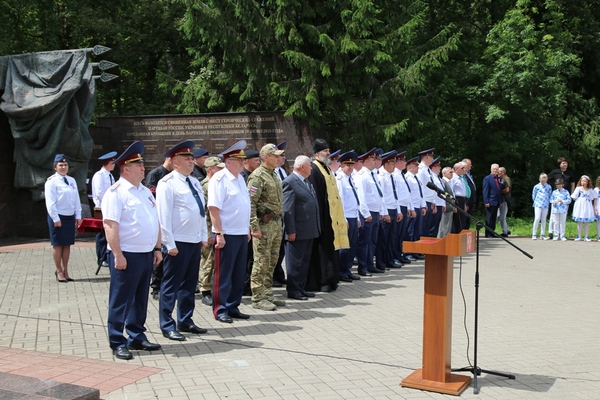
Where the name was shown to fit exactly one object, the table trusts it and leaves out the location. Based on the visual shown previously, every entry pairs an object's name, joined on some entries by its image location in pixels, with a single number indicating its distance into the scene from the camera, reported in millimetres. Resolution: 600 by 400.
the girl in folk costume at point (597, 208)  17797
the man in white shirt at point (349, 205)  11125
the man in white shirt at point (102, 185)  11516
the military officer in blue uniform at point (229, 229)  7715
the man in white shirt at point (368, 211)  11656
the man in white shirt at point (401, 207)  12977
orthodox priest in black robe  10031
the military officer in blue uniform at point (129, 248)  6232
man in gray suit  9359
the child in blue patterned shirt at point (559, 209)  17875
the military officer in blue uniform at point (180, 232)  6926
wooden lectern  5332
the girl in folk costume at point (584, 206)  17719
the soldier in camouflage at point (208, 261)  8977
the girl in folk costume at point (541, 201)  18266
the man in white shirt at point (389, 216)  12430
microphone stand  5332
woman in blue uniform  10727
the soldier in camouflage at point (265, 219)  8617
